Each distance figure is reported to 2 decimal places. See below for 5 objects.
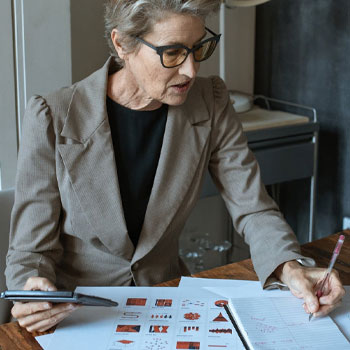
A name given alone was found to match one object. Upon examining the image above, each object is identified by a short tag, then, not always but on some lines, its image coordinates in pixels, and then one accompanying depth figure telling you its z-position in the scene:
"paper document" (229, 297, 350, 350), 1.50
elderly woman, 1.73
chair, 1.88
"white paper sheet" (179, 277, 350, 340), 1.62
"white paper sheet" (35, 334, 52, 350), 1.51
